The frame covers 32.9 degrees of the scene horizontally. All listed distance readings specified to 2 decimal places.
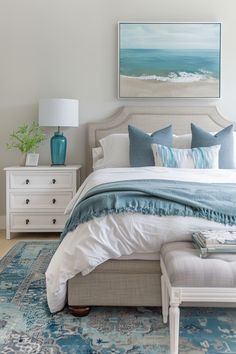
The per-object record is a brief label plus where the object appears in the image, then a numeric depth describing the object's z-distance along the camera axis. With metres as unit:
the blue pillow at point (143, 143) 3.67
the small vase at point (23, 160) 4.12
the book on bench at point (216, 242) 1.75
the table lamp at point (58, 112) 3.99
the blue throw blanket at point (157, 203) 2.03
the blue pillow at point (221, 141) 3.70
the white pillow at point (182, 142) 3.85
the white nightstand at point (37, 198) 3.93
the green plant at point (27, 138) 4.09
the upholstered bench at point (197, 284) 1.60
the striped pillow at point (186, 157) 3.49
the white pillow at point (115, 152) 3.85
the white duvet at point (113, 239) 2.00
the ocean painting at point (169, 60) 4.31
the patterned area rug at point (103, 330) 1.77
